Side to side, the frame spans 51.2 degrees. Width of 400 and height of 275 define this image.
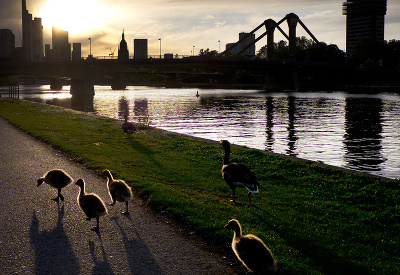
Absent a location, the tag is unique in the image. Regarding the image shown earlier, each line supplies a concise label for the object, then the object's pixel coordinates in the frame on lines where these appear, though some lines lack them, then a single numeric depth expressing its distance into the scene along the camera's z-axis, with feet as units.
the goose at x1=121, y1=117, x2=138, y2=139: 57.72
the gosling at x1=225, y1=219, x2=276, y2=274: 16.85
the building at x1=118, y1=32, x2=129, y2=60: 308.60
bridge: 280.10
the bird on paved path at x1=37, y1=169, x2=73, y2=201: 28.35
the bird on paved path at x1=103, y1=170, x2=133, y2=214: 25.73
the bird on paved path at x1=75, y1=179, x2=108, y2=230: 23.17
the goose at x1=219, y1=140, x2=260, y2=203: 25.26
